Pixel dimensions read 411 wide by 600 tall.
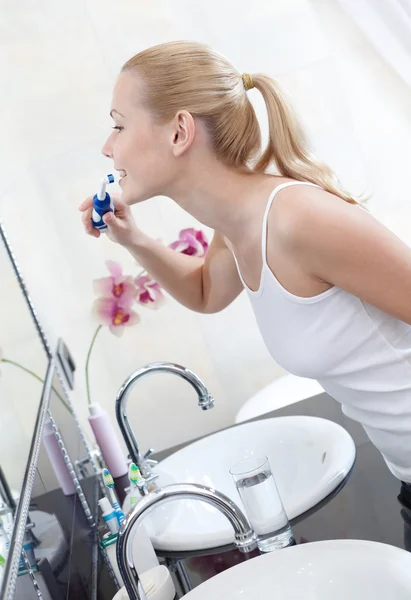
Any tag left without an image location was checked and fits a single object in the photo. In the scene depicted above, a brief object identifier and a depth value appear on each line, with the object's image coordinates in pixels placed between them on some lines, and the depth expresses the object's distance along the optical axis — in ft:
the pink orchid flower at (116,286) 10.14
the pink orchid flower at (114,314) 10.15
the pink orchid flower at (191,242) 10.25
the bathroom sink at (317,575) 5.45
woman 6.01
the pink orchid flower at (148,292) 10.16
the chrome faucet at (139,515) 5.48
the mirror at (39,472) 5.54
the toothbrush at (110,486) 6.77
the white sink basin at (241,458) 6.39
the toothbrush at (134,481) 6.68
